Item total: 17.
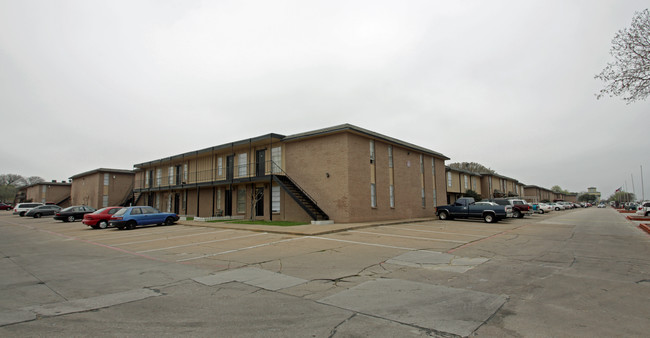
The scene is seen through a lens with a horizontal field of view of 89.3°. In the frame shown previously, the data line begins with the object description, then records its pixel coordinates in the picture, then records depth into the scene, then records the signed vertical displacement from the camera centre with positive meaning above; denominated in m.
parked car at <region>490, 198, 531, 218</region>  29.62 -1.09
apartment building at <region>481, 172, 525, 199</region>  54.25 +1.65
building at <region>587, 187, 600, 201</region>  168.32 +0.85
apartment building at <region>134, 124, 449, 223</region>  20.97 +1.48
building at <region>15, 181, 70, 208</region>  57.06 +1.45
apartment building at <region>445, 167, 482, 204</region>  42.47 +1.85
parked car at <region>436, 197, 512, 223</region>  23.22 -1.15
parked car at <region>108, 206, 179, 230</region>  20.42 -1.14
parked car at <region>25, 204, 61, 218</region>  37.94 -1.09
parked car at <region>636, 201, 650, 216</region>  32.21 -1.73
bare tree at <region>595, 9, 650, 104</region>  11.61 +4.76
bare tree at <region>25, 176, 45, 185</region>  97.85 +6.76
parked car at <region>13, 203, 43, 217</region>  41.22 -0.80
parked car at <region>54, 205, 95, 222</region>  29.56 -1.14
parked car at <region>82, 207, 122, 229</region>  21.81 -1.21
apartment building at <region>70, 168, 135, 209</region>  43.47 +1.83
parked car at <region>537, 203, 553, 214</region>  43.86 -1.88
